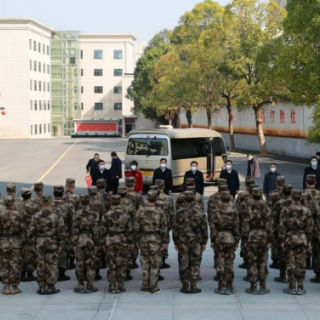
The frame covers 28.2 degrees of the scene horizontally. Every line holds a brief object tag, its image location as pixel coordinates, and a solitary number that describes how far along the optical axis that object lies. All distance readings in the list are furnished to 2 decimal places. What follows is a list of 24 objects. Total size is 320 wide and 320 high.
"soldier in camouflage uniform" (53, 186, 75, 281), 12.24
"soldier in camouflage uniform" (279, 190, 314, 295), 11.25
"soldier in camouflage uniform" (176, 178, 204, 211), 13.02
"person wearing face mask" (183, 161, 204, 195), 18.84
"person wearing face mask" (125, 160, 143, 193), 20.64
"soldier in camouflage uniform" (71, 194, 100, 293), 11.34
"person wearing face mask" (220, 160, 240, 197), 18.81
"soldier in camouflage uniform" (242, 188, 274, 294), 11.24
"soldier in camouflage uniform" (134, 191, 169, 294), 11.24
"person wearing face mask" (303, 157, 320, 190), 19.92
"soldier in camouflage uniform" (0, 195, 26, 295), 11.45
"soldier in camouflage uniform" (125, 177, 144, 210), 13.41
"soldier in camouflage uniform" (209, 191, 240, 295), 11.22
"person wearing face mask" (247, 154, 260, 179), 21.86
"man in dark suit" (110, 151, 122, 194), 22.36
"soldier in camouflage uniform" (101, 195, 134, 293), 11.23
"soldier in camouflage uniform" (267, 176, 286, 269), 13.28
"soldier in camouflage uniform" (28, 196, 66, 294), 11.32
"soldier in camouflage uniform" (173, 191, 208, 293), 11.33
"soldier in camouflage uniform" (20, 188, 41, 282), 12.46
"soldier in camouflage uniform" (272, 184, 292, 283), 12.15
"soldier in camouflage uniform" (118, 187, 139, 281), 12.30
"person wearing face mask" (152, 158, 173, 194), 19.89
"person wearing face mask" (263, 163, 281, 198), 18.30
